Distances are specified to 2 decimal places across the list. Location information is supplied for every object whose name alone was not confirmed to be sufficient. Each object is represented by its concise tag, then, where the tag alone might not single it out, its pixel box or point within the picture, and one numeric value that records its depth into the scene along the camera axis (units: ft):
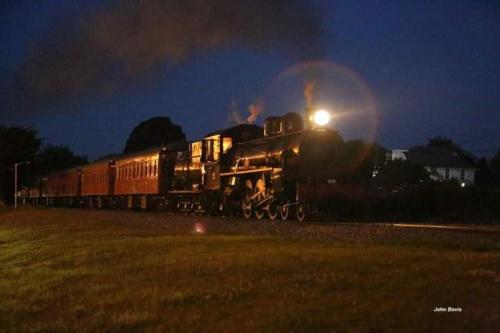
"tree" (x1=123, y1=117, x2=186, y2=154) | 313.94
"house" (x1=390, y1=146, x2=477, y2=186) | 274.98
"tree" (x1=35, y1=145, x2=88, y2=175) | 412.57
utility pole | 219.94
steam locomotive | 77.00
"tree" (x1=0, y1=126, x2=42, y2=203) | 236.02
